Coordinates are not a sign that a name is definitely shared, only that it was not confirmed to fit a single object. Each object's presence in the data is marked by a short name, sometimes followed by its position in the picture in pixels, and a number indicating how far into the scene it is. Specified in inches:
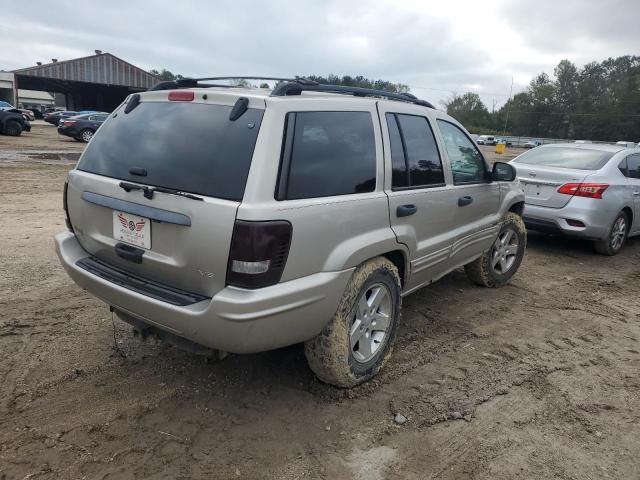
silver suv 95.3
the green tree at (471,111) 3508.9
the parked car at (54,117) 1492.1
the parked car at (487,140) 2346.9
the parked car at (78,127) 924.4
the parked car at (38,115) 2009.4
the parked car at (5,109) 947.5
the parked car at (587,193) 257.4
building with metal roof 1646.2
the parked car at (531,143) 2310.9
